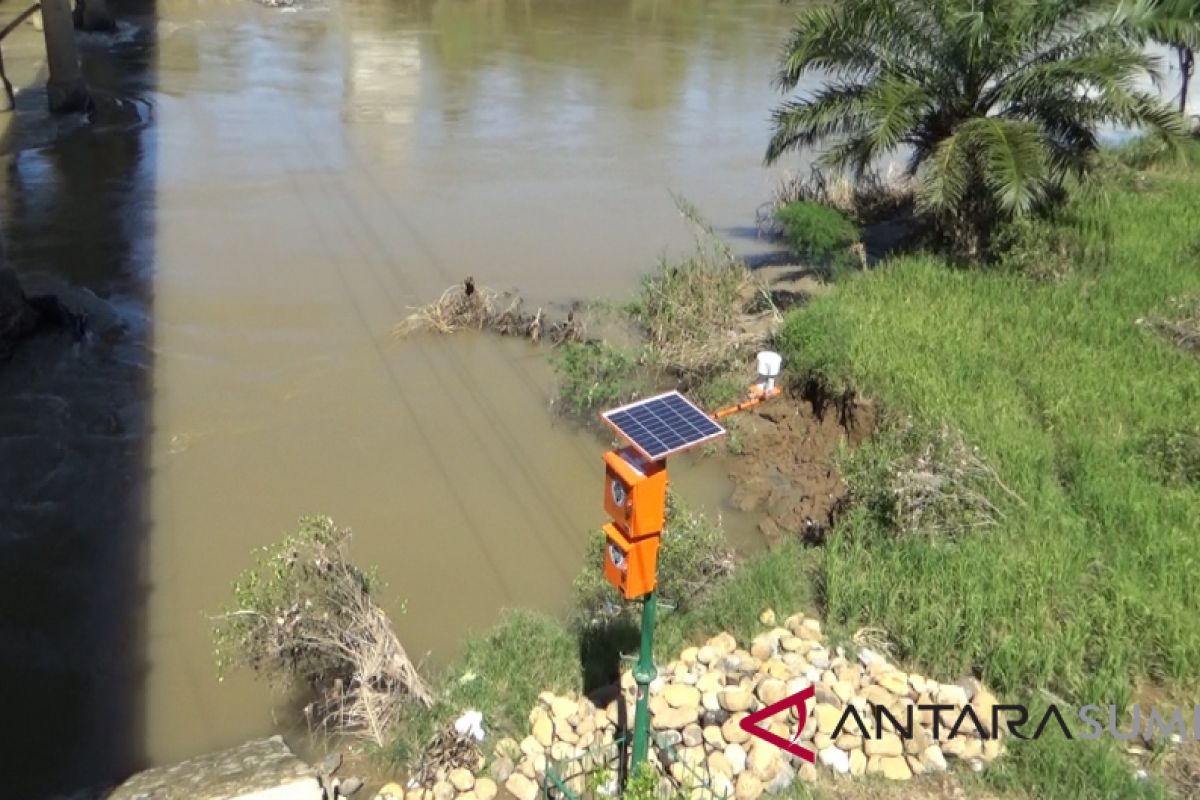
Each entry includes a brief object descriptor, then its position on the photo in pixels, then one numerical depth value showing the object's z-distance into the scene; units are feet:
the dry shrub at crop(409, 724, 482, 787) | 15.87
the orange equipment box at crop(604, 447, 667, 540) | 13.03
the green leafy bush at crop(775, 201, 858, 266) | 34.37
